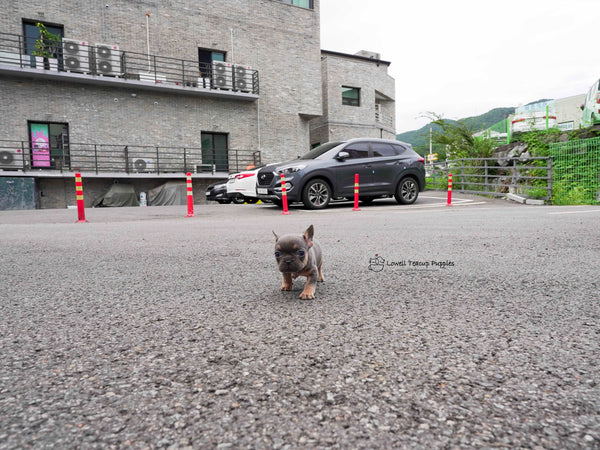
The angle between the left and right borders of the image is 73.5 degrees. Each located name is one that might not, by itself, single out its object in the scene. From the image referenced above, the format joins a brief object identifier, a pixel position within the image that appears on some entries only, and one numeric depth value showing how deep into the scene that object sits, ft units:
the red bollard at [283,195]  32.09
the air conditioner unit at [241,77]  69.67
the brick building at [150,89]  57.31
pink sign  58.13
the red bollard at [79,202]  27.61
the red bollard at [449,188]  41.01
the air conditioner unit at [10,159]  53.62
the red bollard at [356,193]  34.53
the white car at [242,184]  43.19
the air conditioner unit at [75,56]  56.70
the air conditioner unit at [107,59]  58.80
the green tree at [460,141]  58.85
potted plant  56.34
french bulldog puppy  6.82
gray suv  34.94
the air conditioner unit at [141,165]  62.49
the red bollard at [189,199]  32.63
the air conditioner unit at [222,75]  67.72
